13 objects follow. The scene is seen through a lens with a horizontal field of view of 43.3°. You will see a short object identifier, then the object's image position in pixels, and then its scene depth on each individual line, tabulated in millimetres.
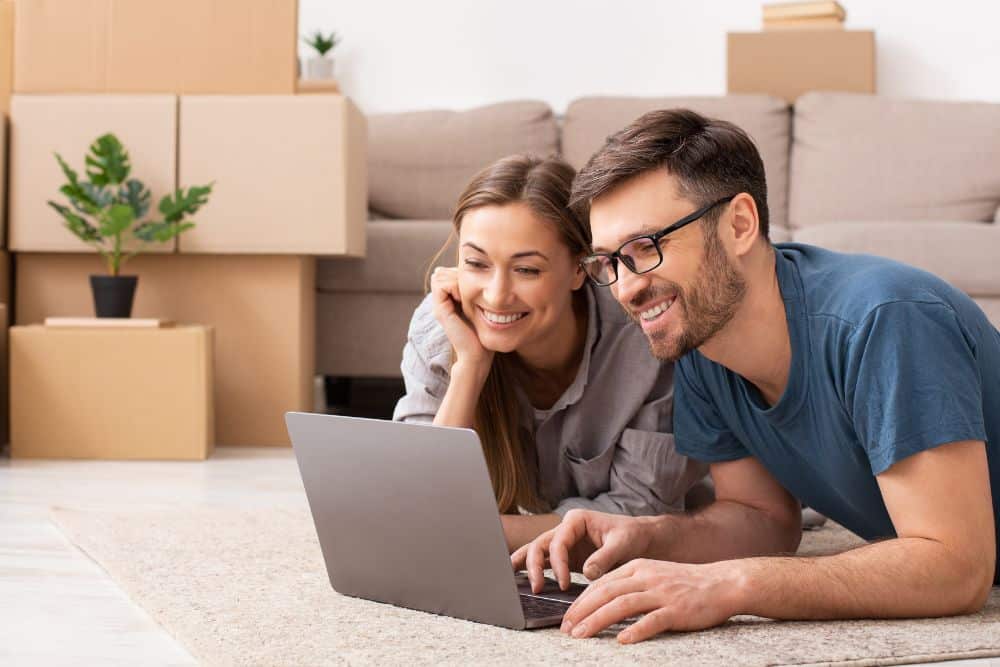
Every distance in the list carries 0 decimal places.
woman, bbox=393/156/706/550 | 1671
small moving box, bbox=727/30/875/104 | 4309
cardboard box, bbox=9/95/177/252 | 3049
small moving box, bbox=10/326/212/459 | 2893
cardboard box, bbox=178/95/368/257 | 3066
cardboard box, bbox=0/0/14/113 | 3145
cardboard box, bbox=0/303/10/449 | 3002
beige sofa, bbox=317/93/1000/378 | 3406
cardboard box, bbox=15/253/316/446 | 3154
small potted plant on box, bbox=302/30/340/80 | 4621
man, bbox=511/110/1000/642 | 1247
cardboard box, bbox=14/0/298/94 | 3086
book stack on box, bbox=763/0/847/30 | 4402
